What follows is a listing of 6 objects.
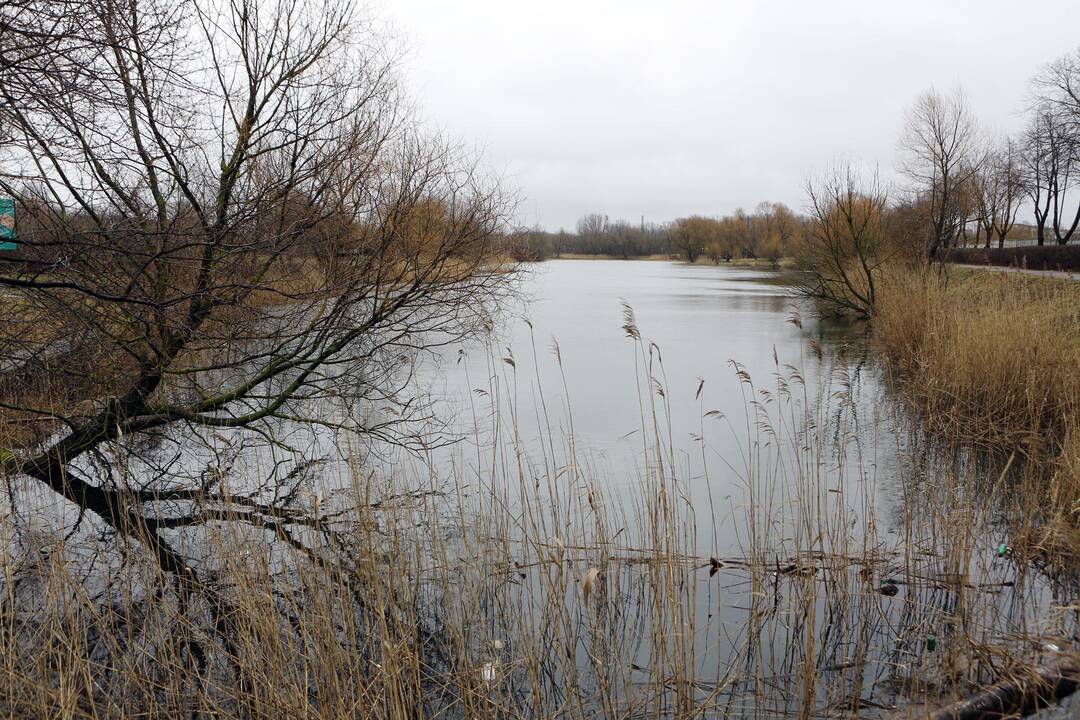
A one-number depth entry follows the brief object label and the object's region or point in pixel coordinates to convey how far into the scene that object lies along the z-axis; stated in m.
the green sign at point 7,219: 3.90
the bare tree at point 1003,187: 30.22
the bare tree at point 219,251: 3.65
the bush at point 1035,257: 18.90
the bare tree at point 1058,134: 25.78
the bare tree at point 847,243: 16.23
